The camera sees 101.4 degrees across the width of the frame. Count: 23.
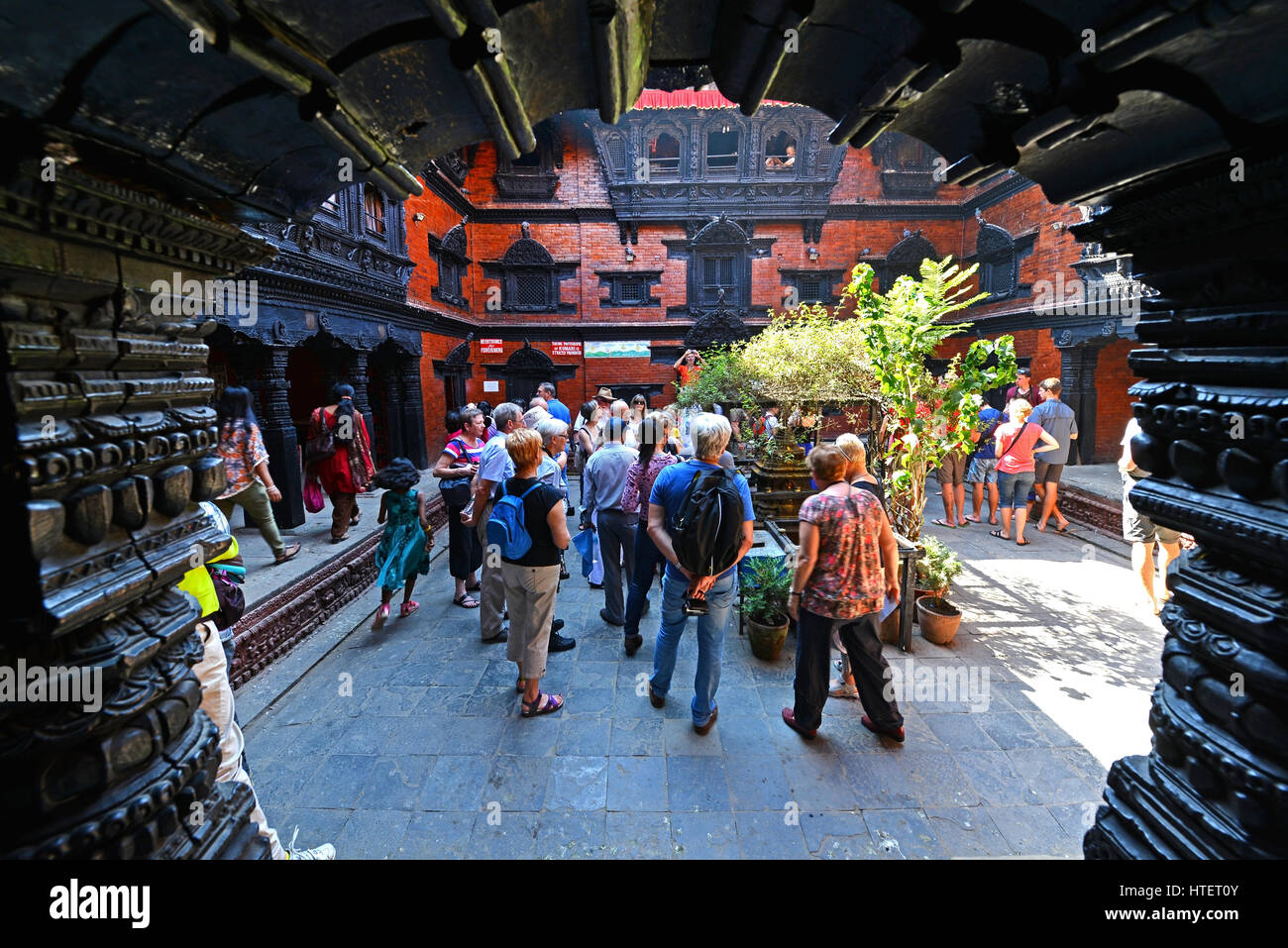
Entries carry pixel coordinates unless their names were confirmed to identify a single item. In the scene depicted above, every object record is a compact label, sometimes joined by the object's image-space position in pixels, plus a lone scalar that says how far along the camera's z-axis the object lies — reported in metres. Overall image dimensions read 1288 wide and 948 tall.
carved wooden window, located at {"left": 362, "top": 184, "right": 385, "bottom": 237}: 9.95
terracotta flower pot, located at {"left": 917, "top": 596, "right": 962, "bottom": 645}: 4.71
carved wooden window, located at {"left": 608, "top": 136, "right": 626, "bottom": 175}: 15.98
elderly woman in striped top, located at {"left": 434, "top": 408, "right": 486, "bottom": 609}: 5.43
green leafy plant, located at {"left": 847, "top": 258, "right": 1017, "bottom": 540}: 4.65
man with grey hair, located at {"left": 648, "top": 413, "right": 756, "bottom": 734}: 3.48
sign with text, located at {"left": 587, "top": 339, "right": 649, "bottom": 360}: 16.67
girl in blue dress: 5.14
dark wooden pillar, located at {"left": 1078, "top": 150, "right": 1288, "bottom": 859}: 1.32
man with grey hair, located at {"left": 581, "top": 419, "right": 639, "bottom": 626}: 5.12
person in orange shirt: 13.78
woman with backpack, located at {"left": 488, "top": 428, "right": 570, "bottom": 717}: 3.60
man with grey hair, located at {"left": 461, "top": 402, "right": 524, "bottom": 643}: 4.61
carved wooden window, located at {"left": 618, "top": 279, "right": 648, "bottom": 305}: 16.70
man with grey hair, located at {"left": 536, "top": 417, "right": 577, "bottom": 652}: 5.00
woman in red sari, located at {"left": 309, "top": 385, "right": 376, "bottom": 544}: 6.97
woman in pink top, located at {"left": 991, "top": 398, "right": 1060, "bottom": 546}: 7.54
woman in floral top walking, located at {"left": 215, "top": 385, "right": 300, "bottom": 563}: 5.36
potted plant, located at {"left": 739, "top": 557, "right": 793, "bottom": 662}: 4.51
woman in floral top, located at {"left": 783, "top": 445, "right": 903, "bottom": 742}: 3.25
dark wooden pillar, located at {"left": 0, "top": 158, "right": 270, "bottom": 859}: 1.17
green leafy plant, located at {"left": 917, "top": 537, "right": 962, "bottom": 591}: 4.90
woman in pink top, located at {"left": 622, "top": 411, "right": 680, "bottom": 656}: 4.67
